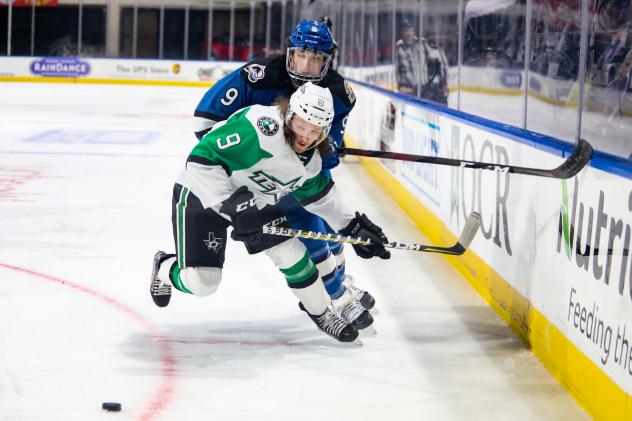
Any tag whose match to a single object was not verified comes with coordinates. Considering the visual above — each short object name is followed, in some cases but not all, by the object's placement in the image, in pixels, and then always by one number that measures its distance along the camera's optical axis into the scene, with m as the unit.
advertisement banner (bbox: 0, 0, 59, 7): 40.09
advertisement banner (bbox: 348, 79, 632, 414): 5.00
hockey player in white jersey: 5.85
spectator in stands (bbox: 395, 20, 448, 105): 11.48
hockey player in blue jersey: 6.73
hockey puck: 5.12
